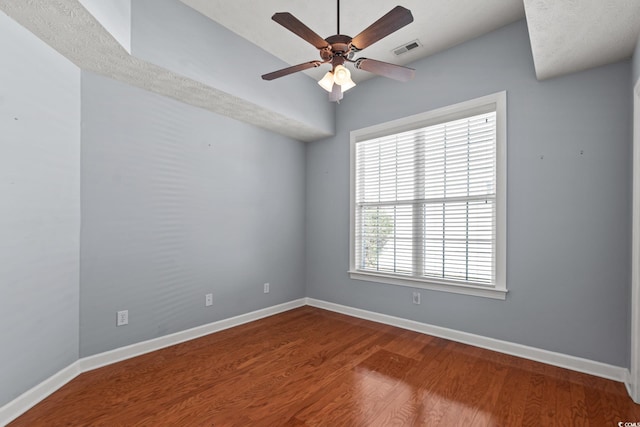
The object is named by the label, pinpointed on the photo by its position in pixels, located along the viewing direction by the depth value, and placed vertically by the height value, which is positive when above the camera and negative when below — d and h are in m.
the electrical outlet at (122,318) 2.69 -0.95
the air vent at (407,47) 3.18 +1.82
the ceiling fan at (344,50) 1.79 +1.14
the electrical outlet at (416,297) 3.48 -0.96
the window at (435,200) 3.00 +0.17
